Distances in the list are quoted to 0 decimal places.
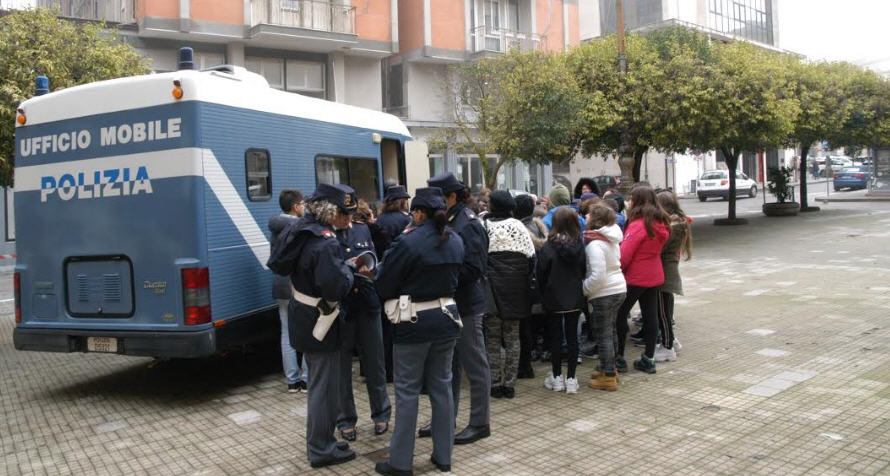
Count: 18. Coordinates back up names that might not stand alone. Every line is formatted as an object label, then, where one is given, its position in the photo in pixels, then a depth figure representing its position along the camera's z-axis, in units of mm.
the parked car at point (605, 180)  33719
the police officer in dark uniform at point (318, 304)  4609
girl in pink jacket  6617
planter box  25688
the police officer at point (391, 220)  6570
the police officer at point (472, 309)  5082
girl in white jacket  6257
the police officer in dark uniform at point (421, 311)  4430
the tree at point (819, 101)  22797
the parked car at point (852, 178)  40750
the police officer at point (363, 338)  5168
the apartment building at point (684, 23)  44969
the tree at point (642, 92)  18141
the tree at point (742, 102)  18094
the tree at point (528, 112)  18141
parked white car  36969
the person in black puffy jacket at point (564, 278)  6082
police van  5953
